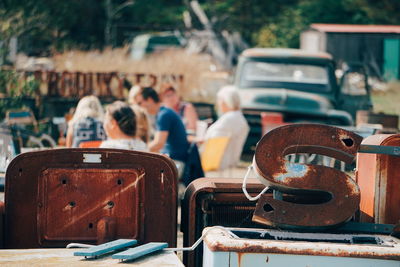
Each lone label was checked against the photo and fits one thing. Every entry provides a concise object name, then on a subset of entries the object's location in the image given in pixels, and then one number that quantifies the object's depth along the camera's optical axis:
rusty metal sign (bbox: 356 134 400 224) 4.44
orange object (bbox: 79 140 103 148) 7.99
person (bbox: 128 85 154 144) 7.72
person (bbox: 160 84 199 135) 12.08
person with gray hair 10.46
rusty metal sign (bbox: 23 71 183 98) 15.75
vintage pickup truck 15.17
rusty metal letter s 4.18
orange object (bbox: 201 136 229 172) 9.92
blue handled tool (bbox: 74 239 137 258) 3.82
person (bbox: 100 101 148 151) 7.04
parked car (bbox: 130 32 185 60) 33.21
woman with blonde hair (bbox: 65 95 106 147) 8.89
